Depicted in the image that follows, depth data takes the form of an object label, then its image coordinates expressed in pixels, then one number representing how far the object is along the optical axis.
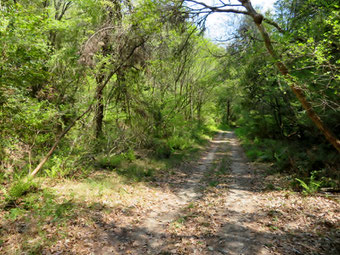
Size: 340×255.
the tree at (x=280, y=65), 6.09
